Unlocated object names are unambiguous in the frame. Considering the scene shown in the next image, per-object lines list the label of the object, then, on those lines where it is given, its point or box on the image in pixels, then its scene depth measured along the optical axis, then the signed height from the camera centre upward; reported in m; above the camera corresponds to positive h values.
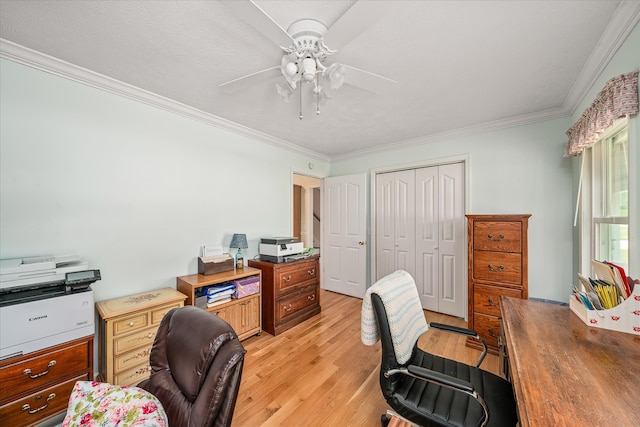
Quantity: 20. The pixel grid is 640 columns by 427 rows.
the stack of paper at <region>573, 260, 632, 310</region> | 1.17 -0.39
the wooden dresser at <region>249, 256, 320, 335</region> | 2.70 -0.96
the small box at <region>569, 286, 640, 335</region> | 1.11 -0.50
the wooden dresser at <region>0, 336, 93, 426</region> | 1.31 -1.00
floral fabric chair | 0.86 -0.75
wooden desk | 0.69 -0.58
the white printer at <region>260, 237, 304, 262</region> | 2.81 -0.43
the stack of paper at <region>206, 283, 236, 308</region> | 2.28 -0.80
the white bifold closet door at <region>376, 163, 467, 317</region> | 3.06 -0.24
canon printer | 1.31 -0.54
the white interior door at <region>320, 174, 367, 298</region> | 3.83 -0.36
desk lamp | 2.72 -0.35
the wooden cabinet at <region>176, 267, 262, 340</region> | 2.20 -0.93
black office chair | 1.10 -0.92
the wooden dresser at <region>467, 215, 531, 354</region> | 2.15 -0.50
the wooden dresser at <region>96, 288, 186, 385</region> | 1.68 -0.91
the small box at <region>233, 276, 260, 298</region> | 2.46 -0.79
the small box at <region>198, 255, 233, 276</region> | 2.45 -0.54
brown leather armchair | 0.86 -0.64
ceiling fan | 1.04 +0.91
